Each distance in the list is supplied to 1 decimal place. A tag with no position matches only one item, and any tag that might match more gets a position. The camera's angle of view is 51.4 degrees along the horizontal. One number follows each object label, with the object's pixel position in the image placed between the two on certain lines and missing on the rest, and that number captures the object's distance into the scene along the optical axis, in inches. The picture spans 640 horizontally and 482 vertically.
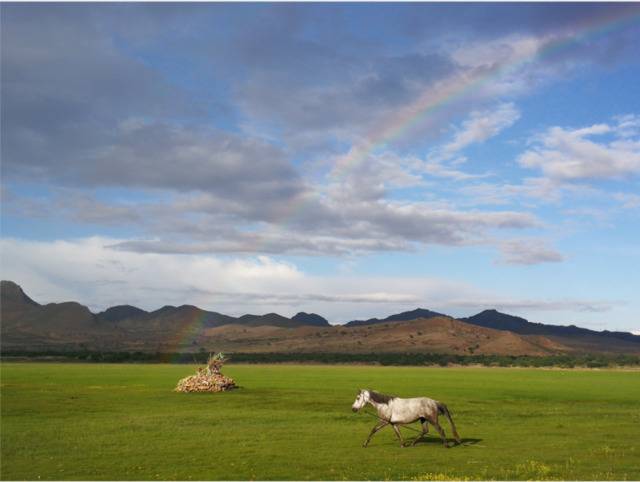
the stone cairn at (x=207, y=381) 2004.2
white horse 960.9
